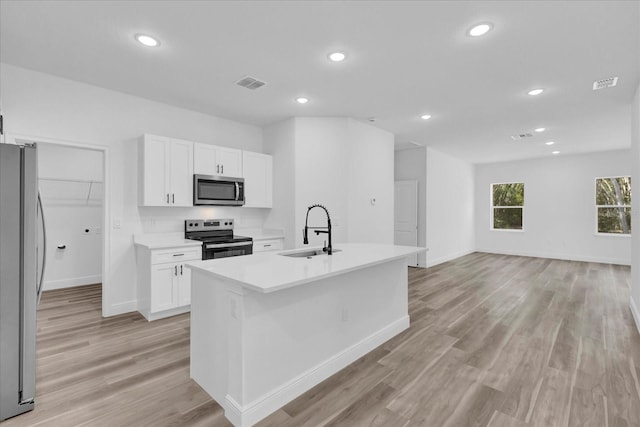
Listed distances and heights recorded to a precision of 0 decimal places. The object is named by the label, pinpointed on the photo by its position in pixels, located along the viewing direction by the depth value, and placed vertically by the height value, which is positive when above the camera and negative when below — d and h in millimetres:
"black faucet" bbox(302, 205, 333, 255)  2752 -337
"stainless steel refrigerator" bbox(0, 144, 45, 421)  1958 -401
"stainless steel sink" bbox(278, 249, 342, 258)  2903 -382
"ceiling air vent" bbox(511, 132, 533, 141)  5820 +1490
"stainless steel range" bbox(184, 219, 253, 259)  4074 -347
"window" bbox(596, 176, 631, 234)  7368 +181
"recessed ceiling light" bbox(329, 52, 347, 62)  2896 +1499
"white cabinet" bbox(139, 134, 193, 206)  3842 +549
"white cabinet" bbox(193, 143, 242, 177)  4277 +773
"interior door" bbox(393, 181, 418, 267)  7047 -22
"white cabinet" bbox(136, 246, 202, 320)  3656 -815
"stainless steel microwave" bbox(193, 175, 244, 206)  4234 +338
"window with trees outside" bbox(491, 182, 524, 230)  8884 +219
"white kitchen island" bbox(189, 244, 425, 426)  1879 -795
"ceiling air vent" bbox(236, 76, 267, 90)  3441 +1502
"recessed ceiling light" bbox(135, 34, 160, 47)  2612 +1506
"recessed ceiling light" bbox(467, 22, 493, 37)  2430 +1483
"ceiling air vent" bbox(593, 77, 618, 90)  3399 +1469
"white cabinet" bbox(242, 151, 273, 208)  4816 +556
